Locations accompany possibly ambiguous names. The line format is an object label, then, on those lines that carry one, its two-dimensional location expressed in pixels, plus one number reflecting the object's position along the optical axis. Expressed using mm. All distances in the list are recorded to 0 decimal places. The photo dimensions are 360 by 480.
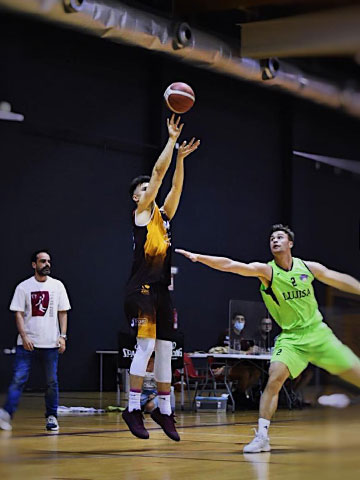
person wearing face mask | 15926
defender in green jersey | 7700
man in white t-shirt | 10628
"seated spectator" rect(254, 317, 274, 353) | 16401
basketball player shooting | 7507
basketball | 6544
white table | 14975
